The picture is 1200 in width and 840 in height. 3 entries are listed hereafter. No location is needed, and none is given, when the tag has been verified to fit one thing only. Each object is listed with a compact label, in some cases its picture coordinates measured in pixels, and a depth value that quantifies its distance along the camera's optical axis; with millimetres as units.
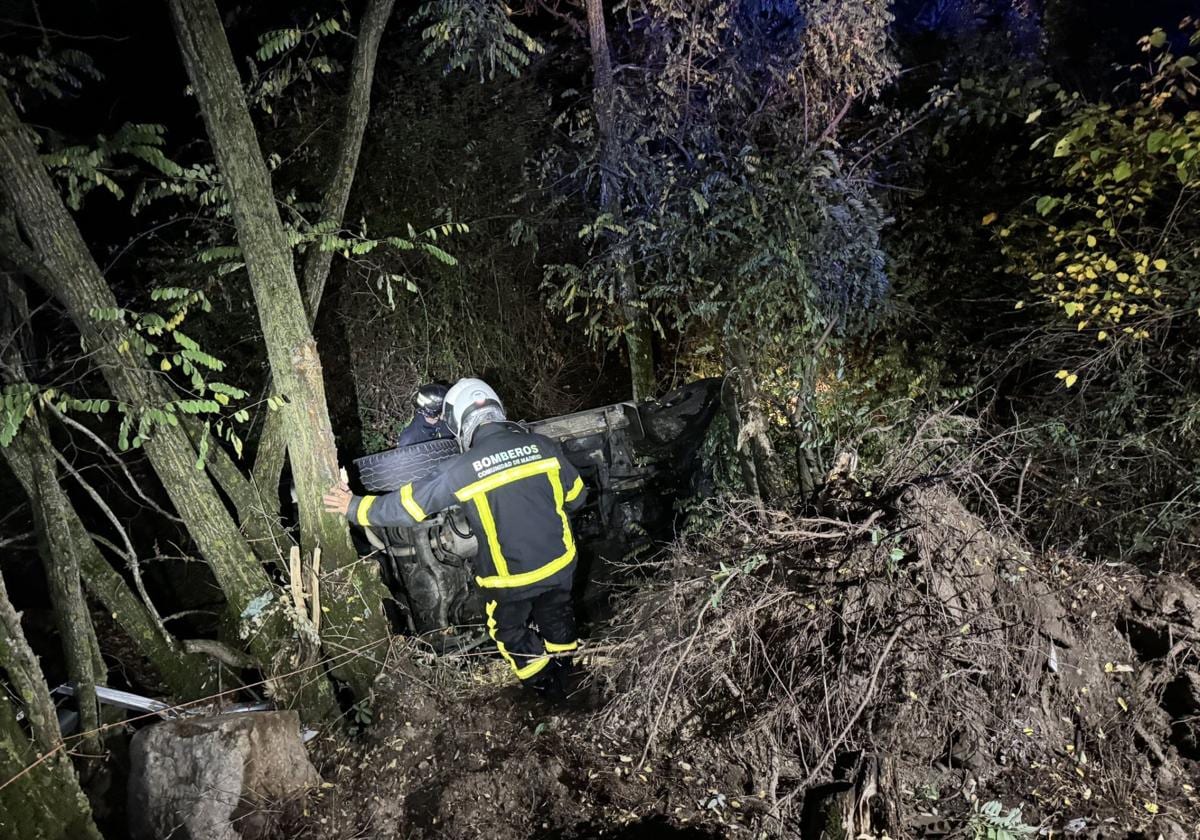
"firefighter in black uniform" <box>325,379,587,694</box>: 3539
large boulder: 3039
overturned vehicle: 4309
